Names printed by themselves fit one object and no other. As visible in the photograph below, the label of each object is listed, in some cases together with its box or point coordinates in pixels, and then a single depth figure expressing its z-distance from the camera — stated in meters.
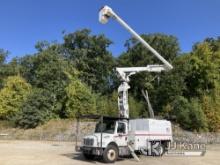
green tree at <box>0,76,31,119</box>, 23.22
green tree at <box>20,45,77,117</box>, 23.79
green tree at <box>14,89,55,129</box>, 20.83
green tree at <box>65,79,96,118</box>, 21.62
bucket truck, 8.85
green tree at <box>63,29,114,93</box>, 27.30
